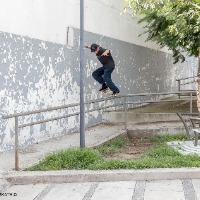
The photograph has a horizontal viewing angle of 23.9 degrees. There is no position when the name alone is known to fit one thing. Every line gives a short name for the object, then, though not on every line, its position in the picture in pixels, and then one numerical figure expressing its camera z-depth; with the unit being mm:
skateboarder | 12719
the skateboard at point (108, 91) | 13134
